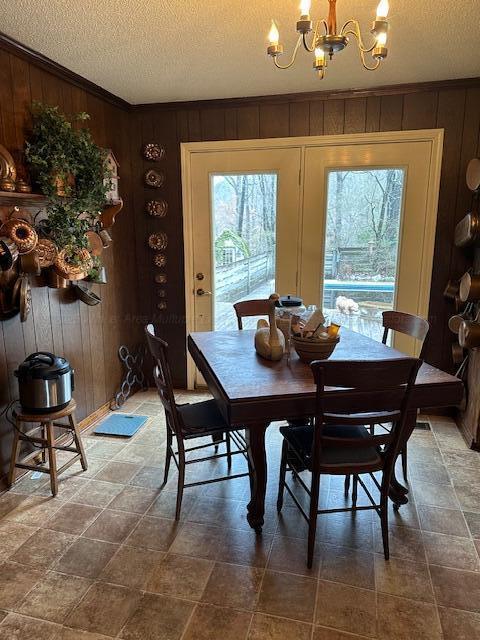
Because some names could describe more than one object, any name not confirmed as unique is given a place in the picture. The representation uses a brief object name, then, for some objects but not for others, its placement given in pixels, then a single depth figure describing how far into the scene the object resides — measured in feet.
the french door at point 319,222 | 10.60
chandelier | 4.86
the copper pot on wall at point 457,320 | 9.85
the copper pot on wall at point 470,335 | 9.09
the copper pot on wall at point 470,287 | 9.18
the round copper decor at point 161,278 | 12.29
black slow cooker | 7.57
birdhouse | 9.83
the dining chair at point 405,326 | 7.80
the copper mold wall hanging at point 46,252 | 8.19
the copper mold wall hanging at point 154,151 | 11.61
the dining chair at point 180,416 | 6.61
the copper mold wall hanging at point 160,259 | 12.18
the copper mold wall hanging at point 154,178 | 11.73
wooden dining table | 5.71
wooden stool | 7.64
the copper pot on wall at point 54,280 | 8.59
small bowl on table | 6.90
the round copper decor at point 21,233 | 7.32
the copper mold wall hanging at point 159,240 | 12.06
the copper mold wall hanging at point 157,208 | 11.89
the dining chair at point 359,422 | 5.31
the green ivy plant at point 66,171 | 7.84
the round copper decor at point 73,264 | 8.55
